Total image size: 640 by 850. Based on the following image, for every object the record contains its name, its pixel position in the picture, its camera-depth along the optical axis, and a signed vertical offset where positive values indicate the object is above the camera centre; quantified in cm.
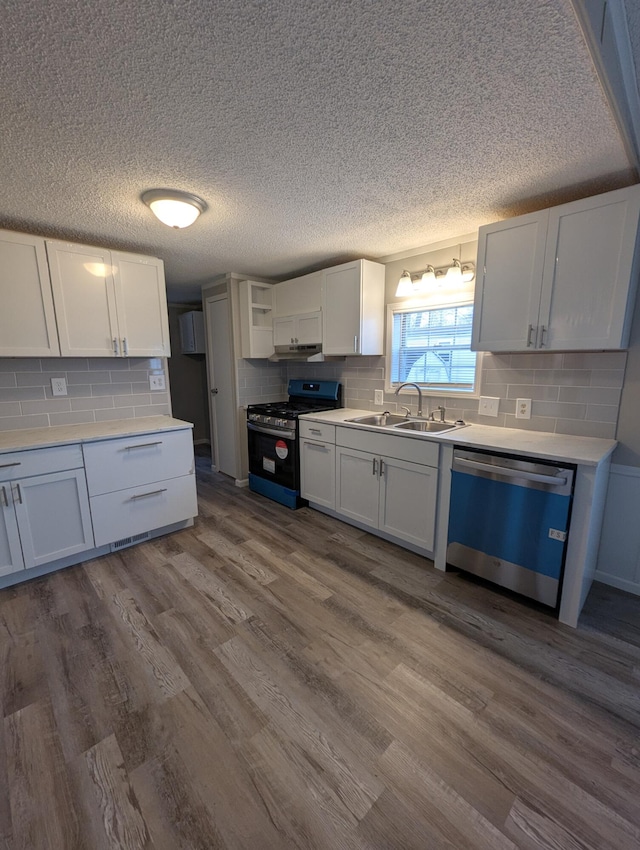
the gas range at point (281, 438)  328 -70
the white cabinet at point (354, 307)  297 +50
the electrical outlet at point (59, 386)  271 -15
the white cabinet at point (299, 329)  338 +36
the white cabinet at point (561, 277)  178 +48
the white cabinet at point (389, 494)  236 -94
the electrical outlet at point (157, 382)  319 -15
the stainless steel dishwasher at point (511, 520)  181 -86
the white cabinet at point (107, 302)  246 +47
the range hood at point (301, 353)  341 +13
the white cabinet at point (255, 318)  366 +50
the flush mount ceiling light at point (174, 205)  187 +86
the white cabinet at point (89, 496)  214 -89
